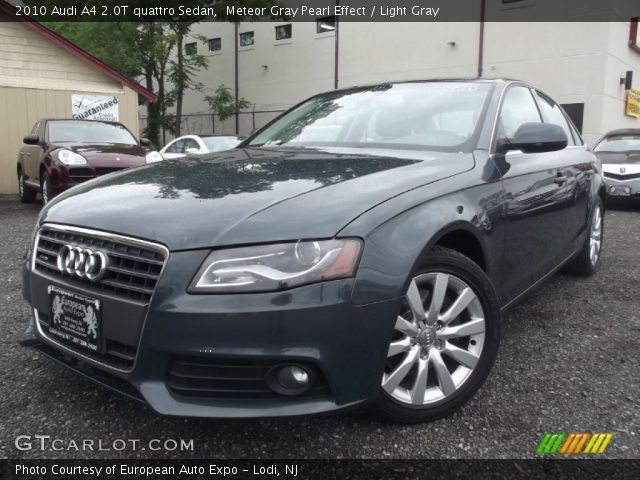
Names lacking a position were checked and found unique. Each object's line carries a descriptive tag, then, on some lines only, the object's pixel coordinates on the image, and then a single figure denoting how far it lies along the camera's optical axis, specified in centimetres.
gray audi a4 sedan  174
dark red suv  743
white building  1712
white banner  1264
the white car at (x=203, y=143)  1060
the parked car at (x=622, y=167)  875
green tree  2136
